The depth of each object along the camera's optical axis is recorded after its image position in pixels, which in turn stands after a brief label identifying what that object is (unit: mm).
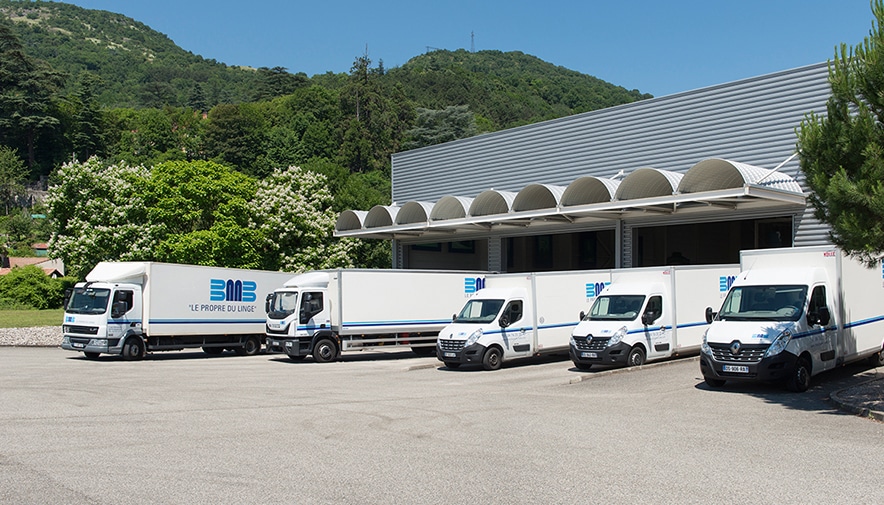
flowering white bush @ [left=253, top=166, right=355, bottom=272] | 39906
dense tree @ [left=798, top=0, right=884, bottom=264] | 11070
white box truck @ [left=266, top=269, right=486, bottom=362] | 23594
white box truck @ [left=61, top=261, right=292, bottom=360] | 24109
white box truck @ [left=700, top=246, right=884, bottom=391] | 14055
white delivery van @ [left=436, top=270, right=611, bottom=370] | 20125
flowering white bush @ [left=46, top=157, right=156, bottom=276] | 39781
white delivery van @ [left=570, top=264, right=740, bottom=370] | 18516
